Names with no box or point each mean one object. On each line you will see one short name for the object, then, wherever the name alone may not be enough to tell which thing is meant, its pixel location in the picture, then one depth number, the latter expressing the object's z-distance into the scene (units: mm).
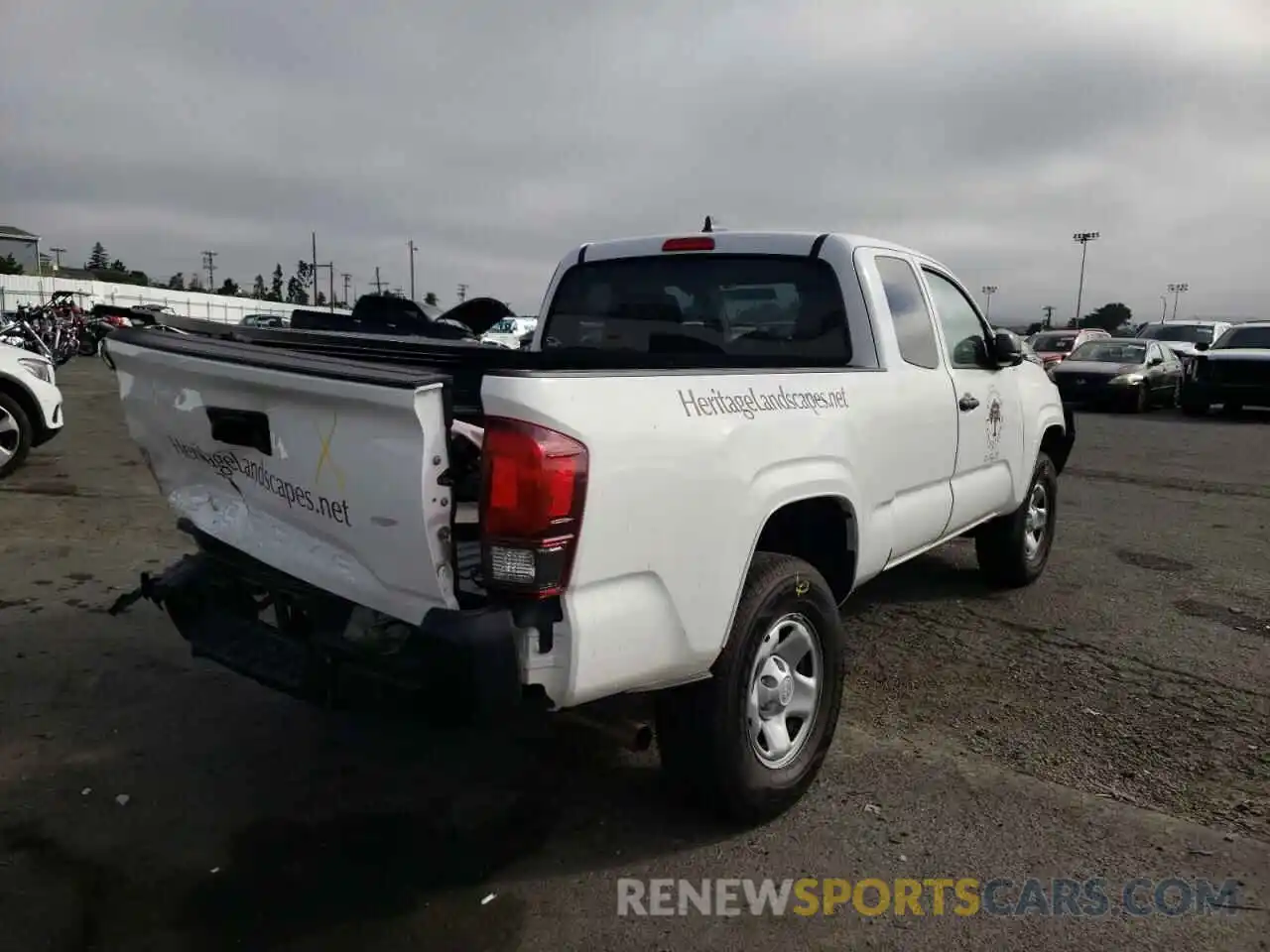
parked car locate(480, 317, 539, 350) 31469
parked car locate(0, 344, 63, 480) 8414
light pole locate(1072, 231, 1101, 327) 76562
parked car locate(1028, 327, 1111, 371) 24484
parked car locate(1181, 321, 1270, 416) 17656
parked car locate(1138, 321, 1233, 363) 25688
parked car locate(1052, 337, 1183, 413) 19297
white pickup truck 2359
